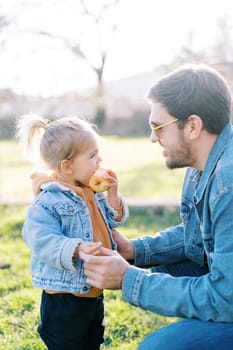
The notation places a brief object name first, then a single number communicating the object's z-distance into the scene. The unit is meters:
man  2.33
